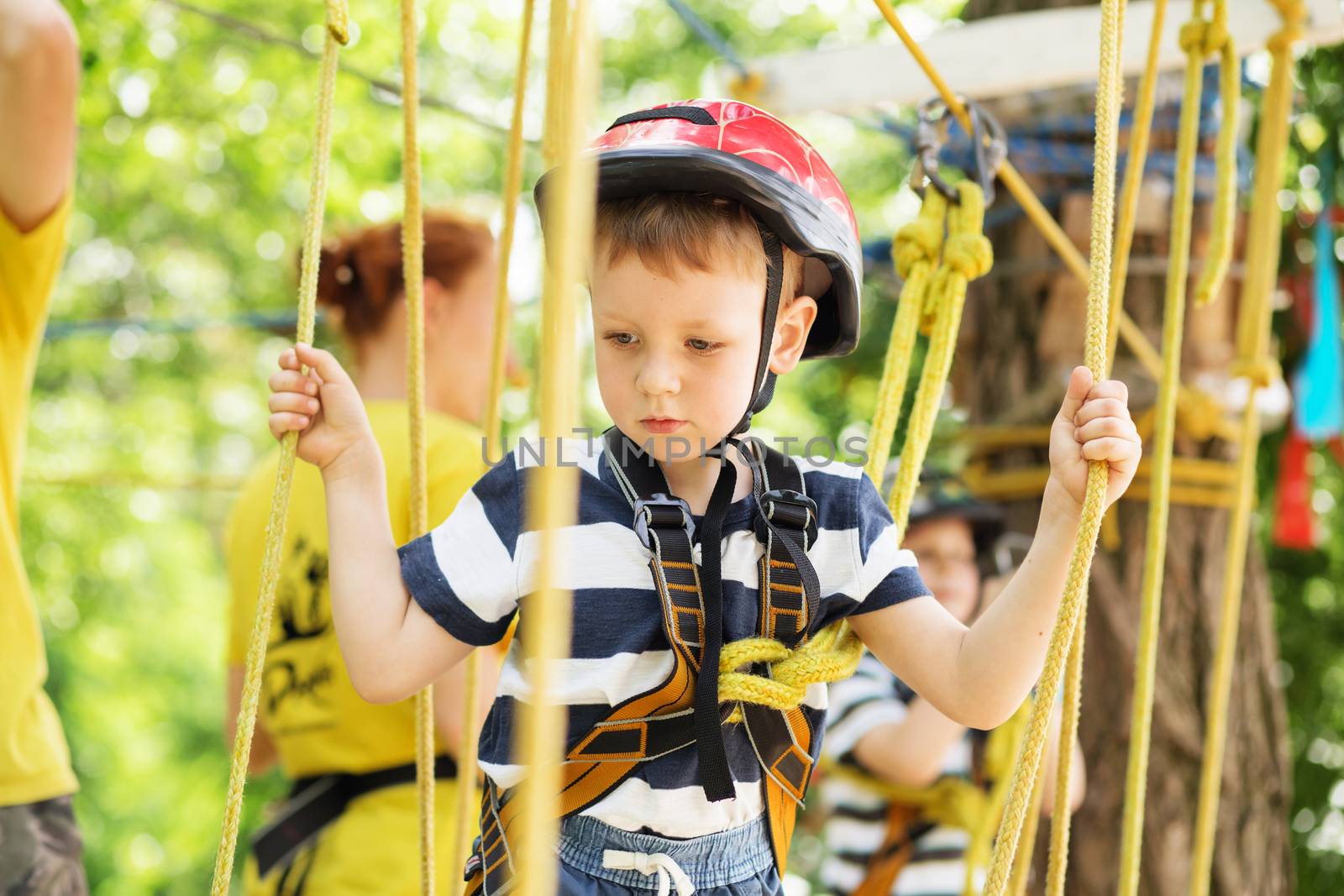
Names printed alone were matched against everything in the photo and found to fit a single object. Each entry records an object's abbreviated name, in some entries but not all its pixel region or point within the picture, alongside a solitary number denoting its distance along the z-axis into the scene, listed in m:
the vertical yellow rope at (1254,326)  2.08
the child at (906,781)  2.63
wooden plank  2.68
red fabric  4.00
